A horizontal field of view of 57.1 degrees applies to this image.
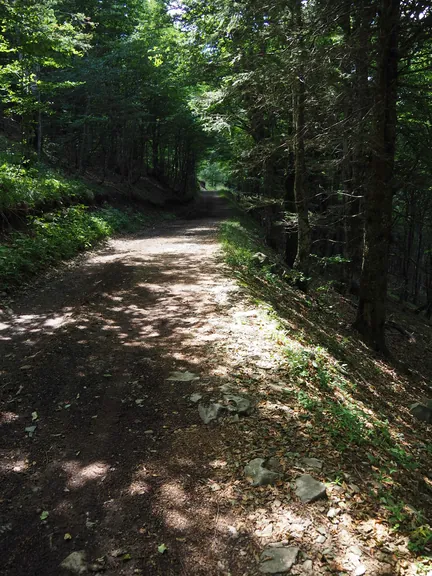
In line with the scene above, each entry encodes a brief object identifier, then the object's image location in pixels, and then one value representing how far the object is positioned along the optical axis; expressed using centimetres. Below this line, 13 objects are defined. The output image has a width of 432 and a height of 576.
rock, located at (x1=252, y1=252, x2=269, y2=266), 1203
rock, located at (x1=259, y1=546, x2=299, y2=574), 268
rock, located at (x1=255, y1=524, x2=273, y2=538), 295
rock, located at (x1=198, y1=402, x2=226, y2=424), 426
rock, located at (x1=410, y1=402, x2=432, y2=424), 666
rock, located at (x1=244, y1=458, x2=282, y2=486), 344
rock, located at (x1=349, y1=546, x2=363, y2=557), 284
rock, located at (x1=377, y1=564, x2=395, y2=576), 271
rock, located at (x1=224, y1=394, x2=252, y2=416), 436
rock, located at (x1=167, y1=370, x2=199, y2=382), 498
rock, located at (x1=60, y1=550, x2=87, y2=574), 270
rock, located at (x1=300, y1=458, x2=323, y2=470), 365
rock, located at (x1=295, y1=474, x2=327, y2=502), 327
